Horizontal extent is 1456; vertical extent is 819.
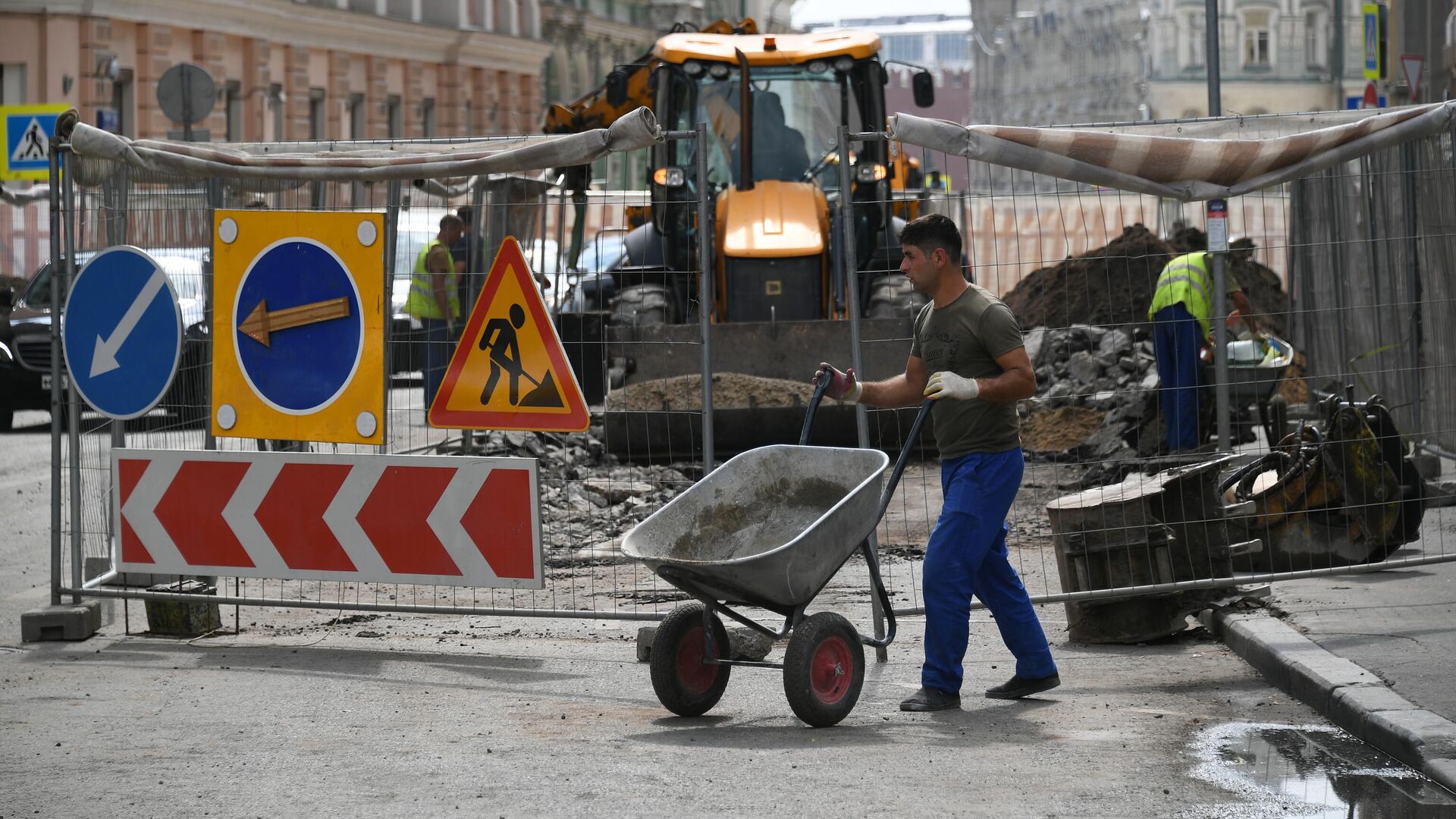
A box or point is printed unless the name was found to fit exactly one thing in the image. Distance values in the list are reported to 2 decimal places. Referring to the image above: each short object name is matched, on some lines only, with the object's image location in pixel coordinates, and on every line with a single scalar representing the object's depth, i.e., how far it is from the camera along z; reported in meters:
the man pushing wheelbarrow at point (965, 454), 13.34
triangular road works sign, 15.52
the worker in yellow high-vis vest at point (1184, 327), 24.05
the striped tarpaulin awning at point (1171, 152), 15.05
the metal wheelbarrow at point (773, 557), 12.48
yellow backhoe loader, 27.72
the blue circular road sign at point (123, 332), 16.70
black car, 35.78
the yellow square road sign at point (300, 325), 16.14
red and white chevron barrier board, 15.58
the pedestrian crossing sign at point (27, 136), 44.75
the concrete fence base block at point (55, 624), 16.66
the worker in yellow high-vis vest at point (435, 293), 17.17
